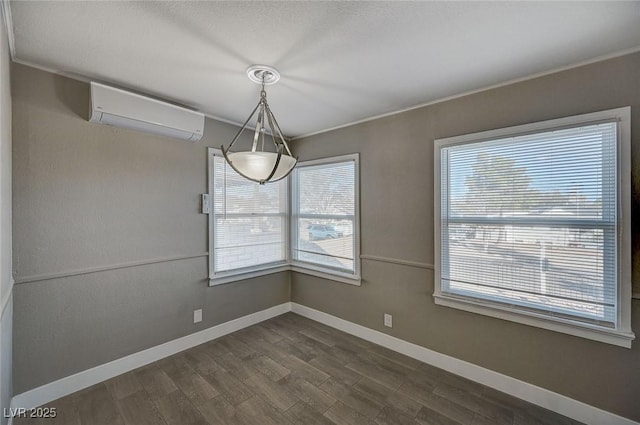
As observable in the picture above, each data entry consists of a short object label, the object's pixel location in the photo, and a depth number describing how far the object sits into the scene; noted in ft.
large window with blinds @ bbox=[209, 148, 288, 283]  10.19
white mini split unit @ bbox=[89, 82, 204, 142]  7.03
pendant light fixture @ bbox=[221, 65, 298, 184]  5.53
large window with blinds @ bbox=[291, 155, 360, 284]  10.70
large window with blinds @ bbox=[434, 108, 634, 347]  5.91
